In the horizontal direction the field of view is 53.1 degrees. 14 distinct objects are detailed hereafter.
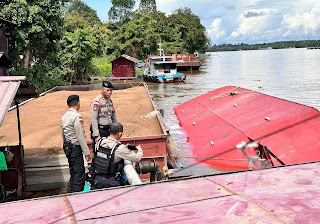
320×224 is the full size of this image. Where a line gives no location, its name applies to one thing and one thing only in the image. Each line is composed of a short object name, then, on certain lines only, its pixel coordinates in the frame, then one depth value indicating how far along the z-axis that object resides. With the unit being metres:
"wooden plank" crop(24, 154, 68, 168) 6.31
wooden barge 6.04
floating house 39.84
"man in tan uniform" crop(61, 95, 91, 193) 4.84
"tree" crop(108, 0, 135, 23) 75.12
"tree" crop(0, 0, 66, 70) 18.06
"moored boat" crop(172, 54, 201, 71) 51.44
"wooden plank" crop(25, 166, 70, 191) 6.19
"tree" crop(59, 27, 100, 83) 23.78
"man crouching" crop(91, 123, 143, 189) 4.11
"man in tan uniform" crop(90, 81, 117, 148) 5.77
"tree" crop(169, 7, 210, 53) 68.12
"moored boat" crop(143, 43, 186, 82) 36.38
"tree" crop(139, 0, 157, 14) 82.75
